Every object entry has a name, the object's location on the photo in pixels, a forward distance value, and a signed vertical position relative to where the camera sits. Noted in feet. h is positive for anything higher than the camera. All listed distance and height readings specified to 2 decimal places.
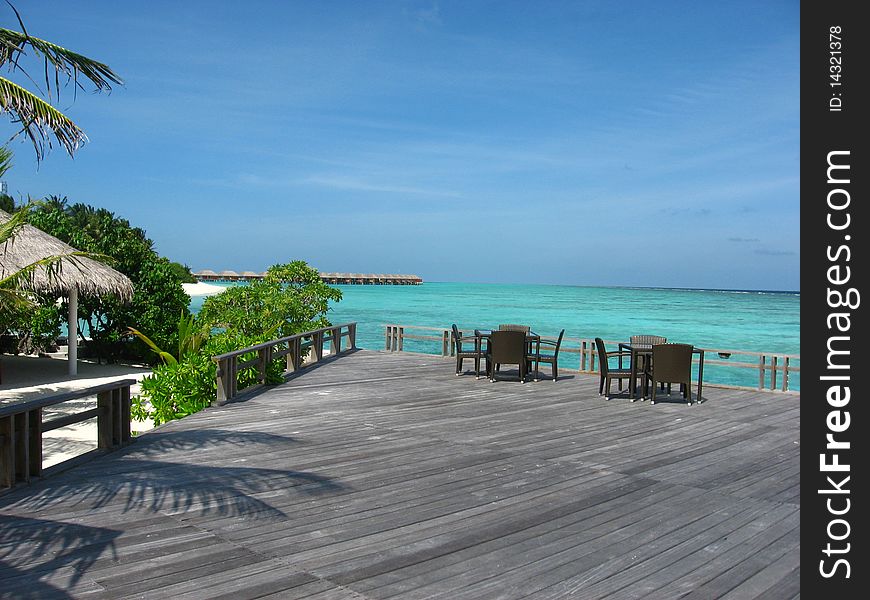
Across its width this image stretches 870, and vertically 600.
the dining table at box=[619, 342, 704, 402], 29.37 -2.88
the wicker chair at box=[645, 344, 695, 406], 27.86 -3.06
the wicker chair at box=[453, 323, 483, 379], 35.72 -3.28
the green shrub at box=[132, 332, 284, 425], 26.58 -4.02
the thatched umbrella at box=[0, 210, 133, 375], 46.34 +1.64
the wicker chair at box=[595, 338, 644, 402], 29.27 -3.61
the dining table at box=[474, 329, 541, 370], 34.53 -2.28
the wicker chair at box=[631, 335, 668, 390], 32.26 -2.41
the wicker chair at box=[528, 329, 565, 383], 34.78 -3.52
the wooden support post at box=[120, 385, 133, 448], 18.88 -3.62
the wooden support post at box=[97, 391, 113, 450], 18.26 -3.64
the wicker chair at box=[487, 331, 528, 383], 32.91 -2.76
